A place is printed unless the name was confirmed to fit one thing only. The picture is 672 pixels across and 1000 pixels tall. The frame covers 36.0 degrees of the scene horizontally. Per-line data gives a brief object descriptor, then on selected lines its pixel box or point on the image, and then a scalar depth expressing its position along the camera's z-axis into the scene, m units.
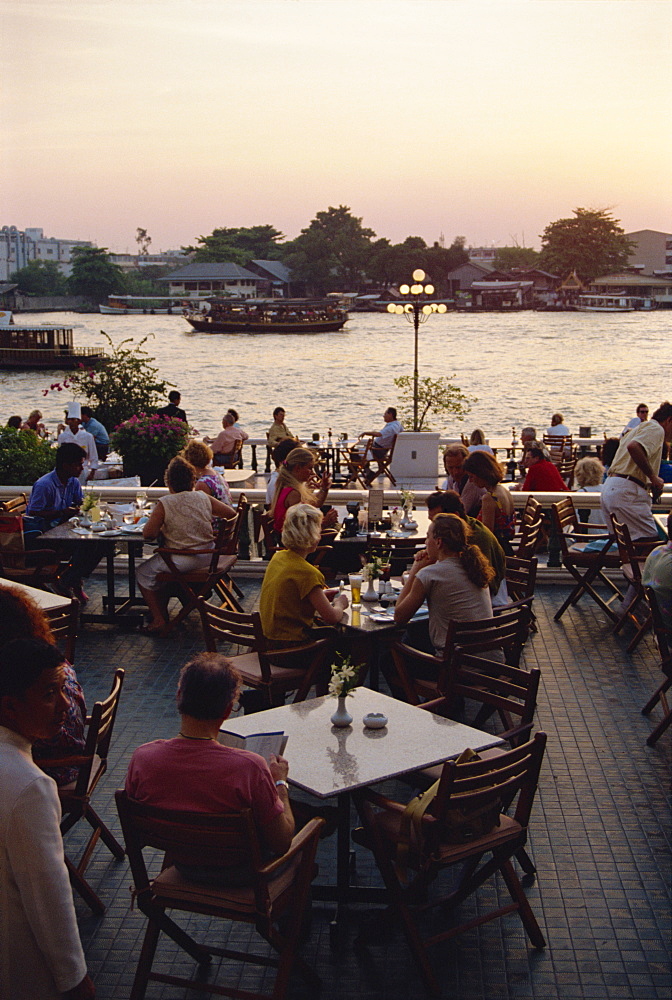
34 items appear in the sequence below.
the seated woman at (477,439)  11.79
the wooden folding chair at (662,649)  4.89
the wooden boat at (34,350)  63.38
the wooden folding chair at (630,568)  6.39
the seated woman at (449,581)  4.64
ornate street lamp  18.02
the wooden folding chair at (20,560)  6.69
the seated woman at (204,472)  7.10
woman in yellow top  4.66
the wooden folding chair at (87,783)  3.50
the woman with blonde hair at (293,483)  6.62
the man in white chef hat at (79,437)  12.23
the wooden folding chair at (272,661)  4.61
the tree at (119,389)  14.53
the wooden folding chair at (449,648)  4.48
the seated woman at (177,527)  6.49
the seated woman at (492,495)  6.27
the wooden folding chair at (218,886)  2.77
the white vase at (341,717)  3.58
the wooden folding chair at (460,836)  3.05
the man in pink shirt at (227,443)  15.27
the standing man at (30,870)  2.16
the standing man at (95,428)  14.09
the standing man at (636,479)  7.00
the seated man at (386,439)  15.68
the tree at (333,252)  115.06
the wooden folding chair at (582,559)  6.91
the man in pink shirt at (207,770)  2.81
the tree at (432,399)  18.73
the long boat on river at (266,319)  88.50
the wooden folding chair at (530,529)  6.59
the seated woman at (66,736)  3.25
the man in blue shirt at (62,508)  7.00
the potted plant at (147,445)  11.14
